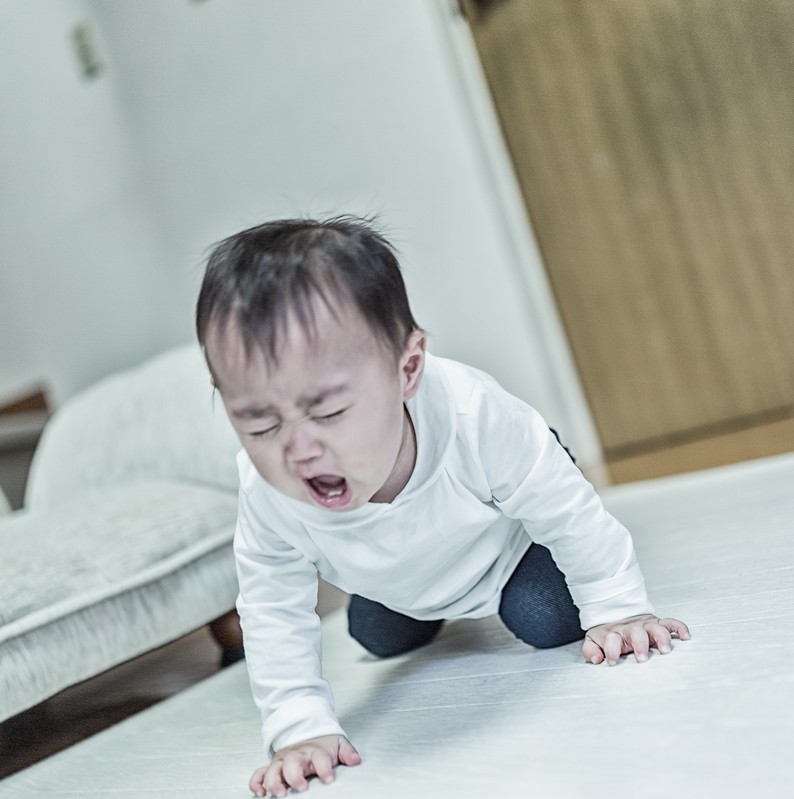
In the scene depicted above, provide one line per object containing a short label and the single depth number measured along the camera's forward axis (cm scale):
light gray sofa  113
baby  76
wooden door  187
